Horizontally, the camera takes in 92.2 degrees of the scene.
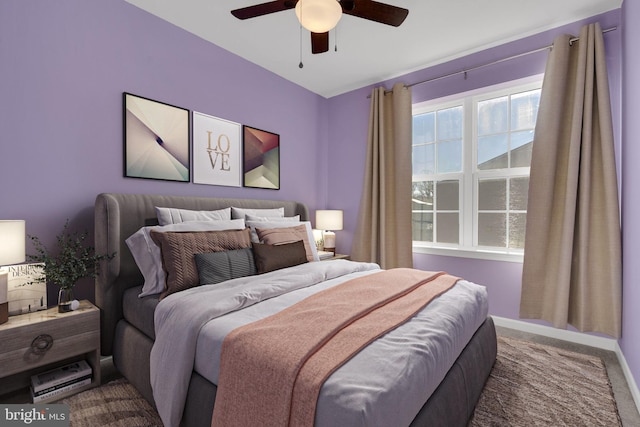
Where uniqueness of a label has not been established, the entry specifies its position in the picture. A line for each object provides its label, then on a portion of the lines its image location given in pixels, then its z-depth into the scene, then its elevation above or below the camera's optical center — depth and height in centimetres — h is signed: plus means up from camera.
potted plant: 182 -32
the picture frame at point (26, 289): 177 -47
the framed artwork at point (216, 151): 285 +57
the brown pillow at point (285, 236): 251 -21
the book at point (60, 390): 172 -105
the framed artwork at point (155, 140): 240 +58
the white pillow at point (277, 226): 261 -13
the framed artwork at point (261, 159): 327 +58
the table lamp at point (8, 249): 154 -21
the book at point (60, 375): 175 -99
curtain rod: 255 +143
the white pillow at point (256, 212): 280 -1
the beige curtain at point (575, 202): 237 +9
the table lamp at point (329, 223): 382 -15
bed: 129 -72
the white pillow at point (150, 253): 196 -29
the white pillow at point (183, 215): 227 -4
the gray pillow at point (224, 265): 198 -37
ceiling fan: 163 +119
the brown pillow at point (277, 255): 227 -35
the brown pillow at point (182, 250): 190 -27
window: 302 +45
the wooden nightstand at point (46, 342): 158 -74
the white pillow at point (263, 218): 279 -7
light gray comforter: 94 -54
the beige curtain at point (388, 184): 347 +32
